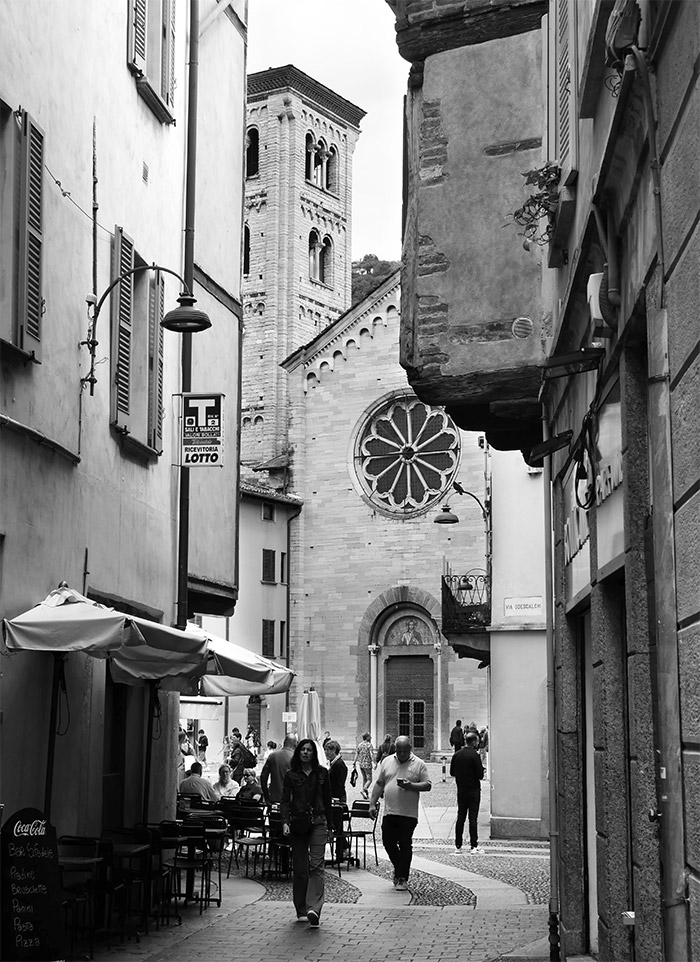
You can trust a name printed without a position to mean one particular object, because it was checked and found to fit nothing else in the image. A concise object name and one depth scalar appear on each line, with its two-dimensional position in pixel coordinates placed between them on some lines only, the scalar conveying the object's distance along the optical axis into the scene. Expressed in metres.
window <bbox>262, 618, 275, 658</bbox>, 48.56
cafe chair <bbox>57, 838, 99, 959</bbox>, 10.44
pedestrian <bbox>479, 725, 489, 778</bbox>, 40.04
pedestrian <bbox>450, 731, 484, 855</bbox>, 19.47
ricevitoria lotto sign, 14.82
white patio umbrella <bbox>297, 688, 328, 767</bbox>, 31.83
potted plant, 8.85
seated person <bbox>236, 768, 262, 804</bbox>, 19.47
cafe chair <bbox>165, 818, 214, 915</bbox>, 13.59
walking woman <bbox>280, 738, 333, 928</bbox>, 12.91
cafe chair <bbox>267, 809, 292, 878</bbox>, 17.08
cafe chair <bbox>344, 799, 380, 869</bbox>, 17.66
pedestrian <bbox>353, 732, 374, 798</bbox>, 32.84
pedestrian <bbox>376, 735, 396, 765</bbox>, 37.06
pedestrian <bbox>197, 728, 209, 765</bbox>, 35.66
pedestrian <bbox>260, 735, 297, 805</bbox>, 18.47
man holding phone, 15.52
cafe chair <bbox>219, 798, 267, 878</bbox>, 16.92
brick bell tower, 56.59
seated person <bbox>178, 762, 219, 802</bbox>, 18.89
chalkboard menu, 9.34
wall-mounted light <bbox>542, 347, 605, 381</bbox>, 7.06
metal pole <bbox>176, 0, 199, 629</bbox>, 15.66
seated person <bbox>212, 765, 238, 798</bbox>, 21.98
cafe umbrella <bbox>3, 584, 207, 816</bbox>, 9.70
